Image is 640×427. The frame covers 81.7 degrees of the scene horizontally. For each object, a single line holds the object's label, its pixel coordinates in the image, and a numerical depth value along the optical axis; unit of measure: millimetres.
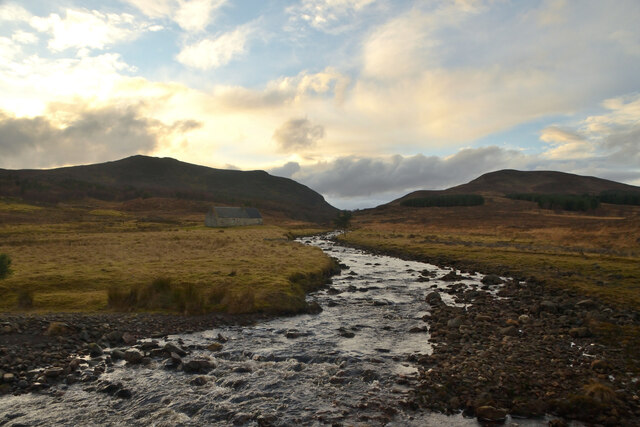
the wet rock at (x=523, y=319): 21553
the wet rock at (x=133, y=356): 16234
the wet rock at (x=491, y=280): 35031
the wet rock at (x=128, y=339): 18547
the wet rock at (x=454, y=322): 20891
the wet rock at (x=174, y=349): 17211
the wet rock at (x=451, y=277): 37559
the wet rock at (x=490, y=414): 11867
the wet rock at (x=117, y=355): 16775
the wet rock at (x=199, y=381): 14628
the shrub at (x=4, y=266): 24797
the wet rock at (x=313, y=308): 25162
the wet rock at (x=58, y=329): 18250
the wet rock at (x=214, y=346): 18016
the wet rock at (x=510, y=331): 19417
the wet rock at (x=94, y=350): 16891
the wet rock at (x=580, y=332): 18797
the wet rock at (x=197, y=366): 15656
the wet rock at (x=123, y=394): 13486
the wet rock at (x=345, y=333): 20302
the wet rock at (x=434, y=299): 27191
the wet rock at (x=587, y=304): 24128
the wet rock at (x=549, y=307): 23438
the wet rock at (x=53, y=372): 14423
